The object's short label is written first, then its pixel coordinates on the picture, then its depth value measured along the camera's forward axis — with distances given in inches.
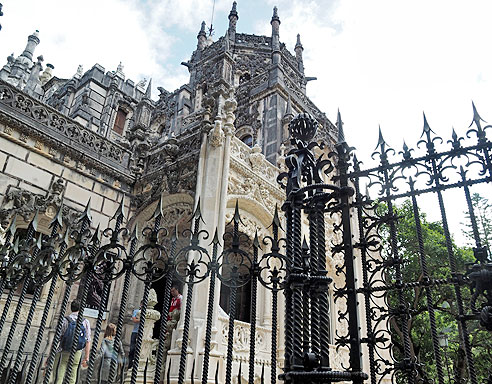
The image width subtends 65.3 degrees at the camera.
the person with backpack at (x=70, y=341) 227.9
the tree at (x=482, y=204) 532.1
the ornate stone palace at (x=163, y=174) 344.5
